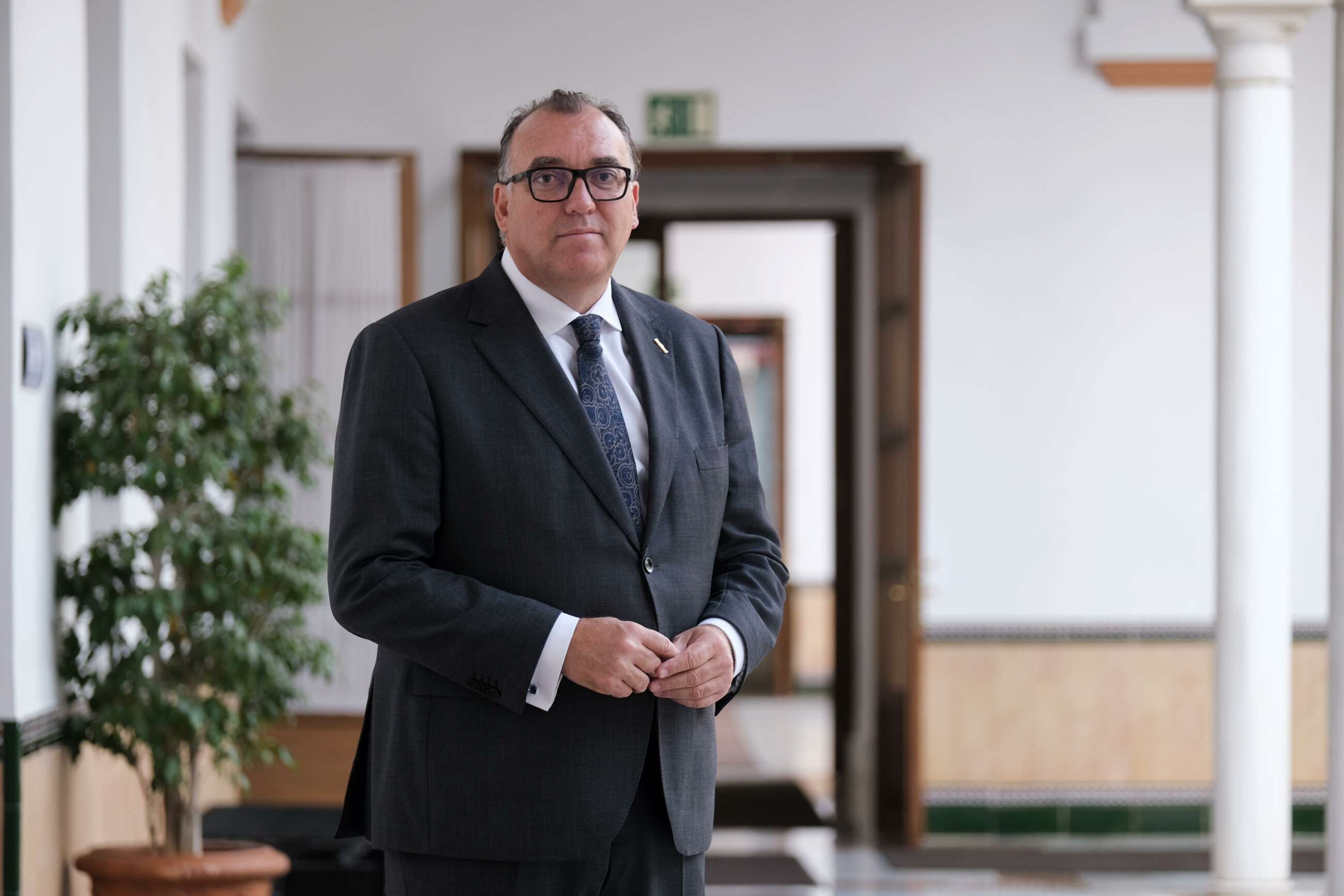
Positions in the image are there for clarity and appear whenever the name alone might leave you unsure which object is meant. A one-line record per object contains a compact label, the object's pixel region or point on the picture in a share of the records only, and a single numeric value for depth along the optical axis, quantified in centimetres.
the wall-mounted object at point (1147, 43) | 1148
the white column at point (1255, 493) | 848
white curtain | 1101
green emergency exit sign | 1165
